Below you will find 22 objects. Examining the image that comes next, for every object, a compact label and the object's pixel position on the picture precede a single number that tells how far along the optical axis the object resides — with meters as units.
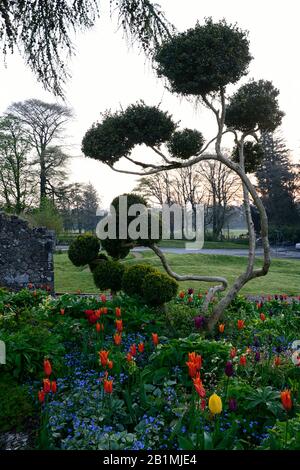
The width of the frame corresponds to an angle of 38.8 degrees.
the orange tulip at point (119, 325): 4.74
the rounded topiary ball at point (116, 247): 8.07
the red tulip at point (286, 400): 2.92
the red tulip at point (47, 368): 3.57
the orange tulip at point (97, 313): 5.46
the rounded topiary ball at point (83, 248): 8.19
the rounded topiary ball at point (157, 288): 7.05
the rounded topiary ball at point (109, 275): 8.11
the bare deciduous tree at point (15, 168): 32.91
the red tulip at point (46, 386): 3.29
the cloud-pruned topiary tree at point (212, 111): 6.82
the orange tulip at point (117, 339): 4.18
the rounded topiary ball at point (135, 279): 7.47
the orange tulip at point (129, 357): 3.93
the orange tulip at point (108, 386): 3.25
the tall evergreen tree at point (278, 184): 46.25
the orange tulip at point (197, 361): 3.43
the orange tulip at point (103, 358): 3.65
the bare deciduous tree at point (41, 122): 33.69
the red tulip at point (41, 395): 3.34
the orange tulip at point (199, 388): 2.95
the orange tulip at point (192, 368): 3.36
